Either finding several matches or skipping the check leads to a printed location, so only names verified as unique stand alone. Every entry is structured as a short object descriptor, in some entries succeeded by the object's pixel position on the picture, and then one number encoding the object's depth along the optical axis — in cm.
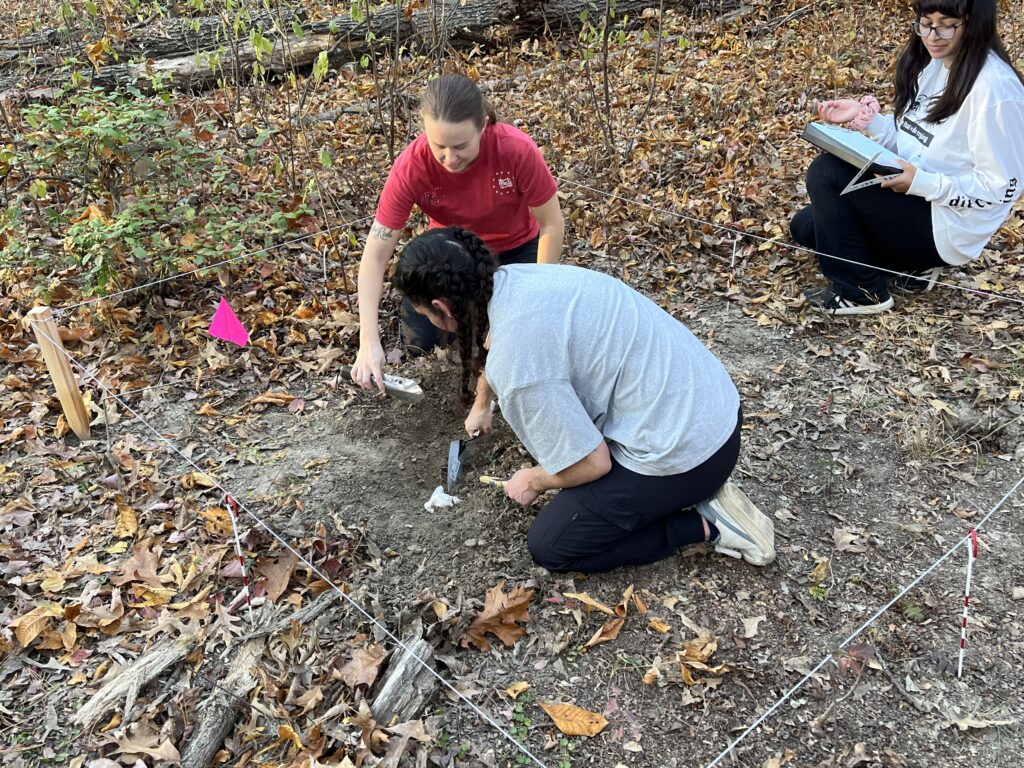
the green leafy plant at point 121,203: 398
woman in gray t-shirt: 216
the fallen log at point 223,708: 218
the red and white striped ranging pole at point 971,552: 217
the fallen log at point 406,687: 228
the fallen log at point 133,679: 228
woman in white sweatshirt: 340
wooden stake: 298
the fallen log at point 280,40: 653
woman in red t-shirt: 281
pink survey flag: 326
